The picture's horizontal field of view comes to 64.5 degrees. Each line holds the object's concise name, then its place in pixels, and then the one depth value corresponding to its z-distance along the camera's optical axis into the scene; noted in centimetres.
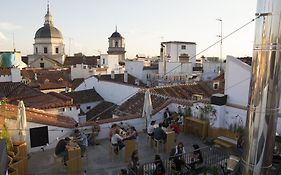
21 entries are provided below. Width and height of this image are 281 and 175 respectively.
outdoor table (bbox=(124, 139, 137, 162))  809
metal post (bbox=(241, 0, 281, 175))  434
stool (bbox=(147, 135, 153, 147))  915
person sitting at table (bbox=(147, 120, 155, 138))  900
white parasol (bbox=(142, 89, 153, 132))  1026
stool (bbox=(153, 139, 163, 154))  868
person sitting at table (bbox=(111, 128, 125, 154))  822
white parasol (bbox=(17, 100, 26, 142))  794
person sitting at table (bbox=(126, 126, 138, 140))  841
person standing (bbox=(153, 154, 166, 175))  655
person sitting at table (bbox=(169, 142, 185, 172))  679
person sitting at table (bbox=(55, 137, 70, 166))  755
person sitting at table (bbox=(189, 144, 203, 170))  713
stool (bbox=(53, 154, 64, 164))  781
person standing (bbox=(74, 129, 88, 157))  800
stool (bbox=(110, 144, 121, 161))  822
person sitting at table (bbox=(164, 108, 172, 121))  1097
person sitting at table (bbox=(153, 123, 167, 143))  860
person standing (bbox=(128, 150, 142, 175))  663
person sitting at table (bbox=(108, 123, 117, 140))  889
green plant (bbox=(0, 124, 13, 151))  744
